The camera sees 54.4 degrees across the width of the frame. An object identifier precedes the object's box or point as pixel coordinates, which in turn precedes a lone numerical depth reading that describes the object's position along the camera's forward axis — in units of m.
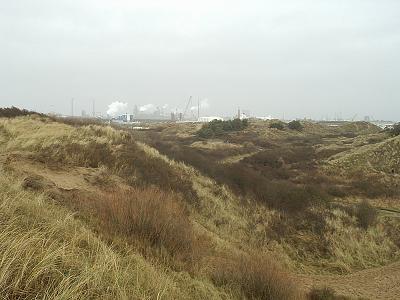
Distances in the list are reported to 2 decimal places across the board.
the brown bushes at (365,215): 20.10
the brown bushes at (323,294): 11.80
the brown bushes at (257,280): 8.26
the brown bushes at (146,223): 8.27
